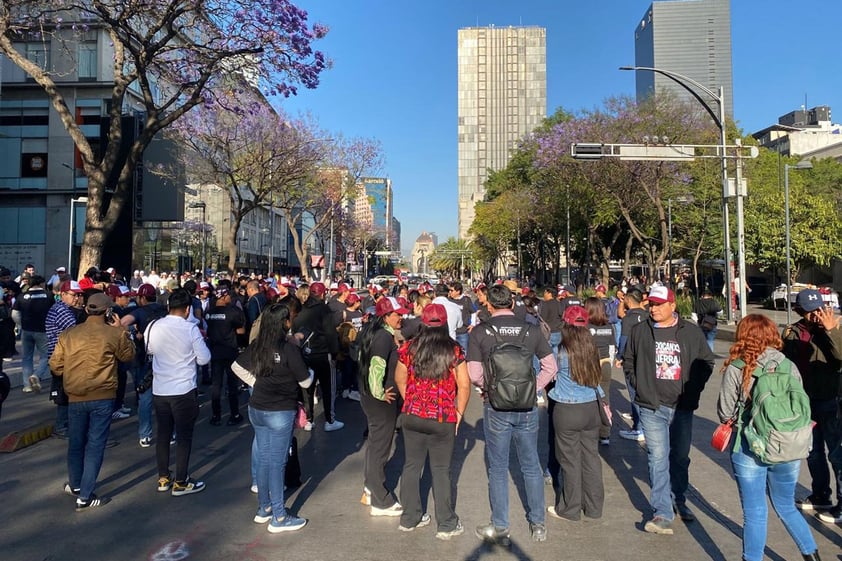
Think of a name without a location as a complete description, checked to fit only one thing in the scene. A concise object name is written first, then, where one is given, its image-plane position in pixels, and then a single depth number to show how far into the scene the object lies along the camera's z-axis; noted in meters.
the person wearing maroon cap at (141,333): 6.83
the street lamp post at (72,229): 28.80
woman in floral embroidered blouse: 4.31
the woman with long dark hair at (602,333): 6.78
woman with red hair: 3.58
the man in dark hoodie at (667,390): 4.50
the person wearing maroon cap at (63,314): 7.89
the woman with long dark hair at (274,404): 4.54
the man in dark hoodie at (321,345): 7.54
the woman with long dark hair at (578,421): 4.63
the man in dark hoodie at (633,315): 7.42
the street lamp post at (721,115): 16.55
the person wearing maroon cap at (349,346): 8.90
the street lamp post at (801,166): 23.31
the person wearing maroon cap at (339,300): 9.24
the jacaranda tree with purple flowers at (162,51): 12.77
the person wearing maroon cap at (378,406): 4.89
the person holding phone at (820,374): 4.62
